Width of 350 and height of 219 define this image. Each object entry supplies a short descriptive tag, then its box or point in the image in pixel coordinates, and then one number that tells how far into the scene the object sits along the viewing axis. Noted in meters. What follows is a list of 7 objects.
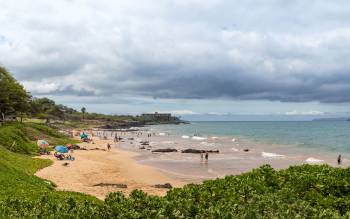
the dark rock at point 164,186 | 29.74
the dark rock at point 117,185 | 28.90
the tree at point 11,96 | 65.75
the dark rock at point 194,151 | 60.81
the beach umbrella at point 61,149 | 45.69
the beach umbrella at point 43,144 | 47.98
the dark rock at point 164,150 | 62.27
